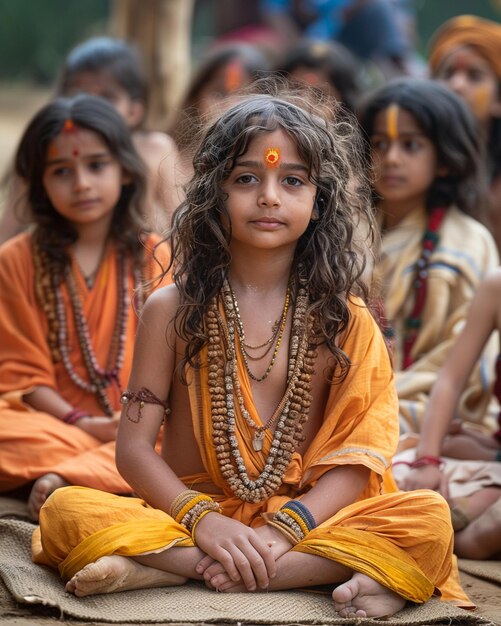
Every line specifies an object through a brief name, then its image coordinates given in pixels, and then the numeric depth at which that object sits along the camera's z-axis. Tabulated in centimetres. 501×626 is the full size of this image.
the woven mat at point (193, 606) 520
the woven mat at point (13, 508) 700
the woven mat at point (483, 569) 639
